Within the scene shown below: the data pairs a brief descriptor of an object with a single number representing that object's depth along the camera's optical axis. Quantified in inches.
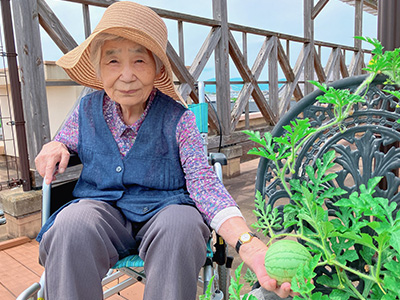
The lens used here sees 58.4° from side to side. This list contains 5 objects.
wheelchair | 45.4
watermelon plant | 19.5
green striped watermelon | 22.9
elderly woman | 38.4
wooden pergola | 99.0
